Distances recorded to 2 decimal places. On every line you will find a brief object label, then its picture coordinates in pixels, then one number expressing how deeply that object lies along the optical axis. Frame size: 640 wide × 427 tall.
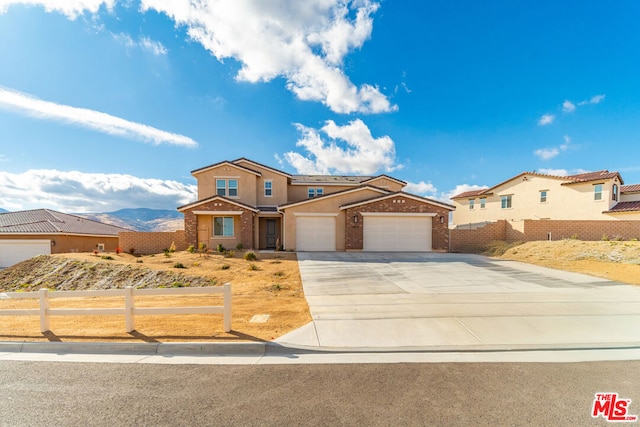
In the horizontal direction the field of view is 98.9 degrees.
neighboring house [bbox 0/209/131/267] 23.33
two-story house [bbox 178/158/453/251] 20.38
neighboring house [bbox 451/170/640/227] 23.61
